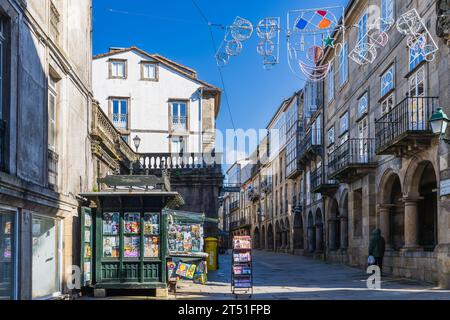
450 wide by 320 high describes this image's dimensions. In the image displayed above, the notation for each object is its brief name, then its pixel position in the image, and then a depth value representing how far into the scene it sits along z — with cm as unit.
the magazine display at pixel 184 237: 1675
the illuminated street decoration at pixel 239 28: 1195
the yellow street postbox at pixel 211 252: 2232
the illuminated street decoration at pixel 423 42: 1571
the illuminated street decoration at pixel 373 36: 2027
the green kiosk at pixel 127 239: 1314
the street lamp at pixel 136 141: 2140
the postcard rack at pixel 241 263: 1335
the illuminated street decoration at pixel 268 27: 1216
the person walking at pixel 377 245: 1848
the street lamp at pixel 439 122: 1190
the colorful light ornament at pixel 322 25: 1238
